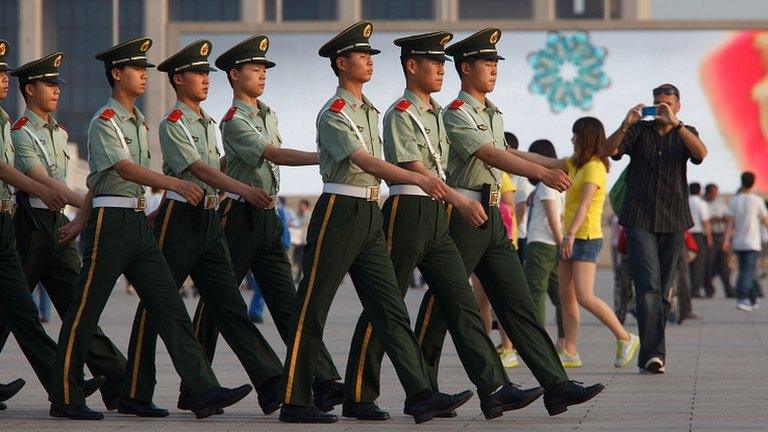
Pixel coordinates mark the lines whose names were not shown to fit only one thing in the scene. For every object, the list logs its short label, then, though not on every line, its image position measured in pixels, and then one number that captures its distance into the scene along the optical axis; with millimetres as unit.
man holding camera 23062
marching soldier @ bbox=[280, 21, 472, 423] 16969
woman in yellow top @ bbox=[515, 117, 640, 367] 24266
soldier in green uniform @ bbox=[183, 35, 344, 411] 18312
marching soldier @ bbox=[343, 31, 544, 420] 17234
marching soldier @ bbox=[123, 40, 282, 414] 17875
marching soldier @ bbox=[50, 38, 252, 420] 17437
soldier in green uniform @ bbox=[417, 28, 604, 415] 17531
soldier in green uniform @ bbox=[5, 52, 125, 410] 18656
